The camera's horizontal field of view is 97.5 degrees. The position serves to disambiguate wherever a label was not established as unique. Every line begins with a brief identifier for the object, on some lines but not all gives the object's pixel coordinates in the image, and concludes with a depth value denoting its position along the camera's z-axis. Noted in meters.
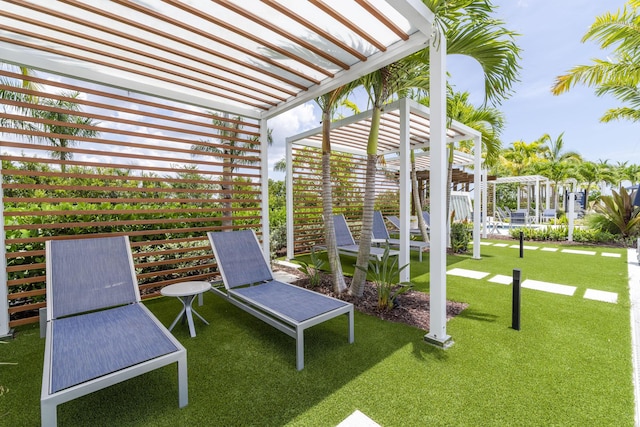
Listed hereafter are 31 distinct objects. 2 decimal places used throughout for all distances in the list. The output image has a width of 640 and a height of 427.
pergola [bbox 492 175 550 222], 17.01
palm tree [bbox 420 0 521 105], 3.74
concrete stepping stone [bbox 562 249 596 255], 8.87
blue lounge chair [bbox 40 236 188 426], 2.02
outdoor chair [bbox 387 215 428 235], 10.47
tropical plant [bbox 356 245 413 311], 4.38
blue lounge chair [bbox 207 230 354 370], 3.07
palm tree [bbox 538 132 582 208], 31.24
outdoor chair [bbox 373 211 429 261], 7.78
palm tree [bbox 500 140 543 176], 28.89
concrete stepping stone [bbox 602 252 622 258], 8.28
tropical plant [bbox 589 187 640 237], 10.43
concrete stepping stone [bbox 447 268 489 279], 6.32
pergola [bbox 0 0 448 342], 3.10
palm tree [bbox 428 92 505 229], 8.79
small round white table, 3.55
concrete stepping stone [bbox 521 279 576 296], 5.15
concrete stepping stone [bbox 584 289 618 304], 4.68
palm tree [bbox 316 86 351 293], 5.18
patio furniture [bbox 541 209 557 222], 14.81
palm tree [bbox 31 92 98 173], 3.93
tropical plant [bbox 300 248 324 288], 5.54
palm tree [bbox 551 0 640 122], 6.19
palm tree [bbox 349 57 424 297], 4.71
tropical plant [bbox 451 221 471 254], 9.34
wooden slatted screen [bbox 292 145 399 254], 9.05
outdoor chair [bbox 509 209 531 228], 14.23
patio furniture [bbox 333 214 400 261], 7.23
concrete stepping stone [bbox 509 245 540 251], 9.85
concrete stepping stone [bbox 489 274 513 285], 5.78
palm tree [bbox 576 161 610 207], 26.03
